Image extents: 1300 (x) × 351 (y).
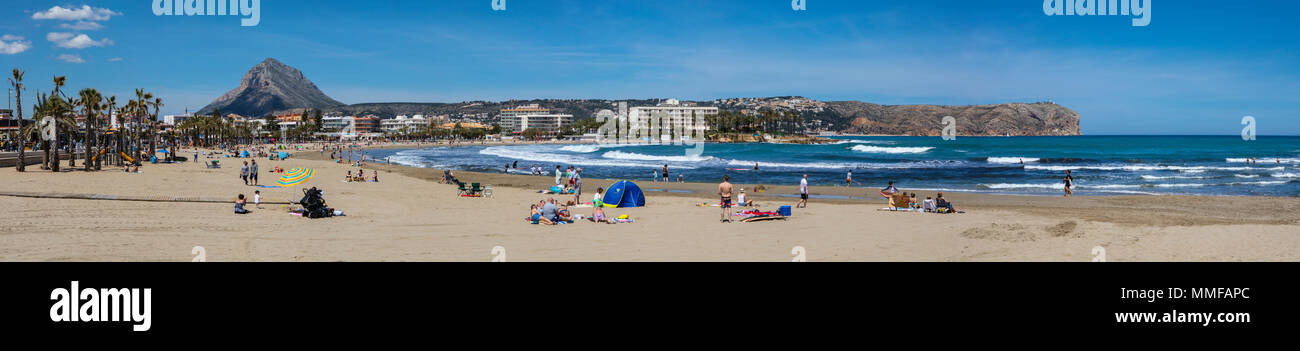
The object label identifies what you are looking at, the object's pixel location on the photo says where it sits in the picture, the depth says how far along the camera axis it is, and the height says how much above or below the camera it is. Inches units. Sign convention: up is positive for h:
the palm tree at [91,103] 1234.0 +105.5
